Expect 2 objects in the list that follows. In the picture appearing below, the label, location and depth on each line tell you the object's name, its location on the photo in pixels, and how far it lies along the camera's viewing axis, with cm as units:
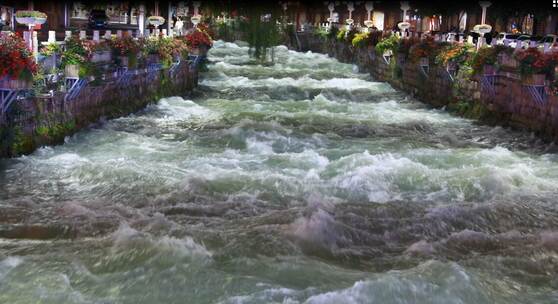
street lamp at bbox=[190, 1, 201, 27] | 3291
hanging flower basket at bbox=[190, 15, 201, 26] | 3372
